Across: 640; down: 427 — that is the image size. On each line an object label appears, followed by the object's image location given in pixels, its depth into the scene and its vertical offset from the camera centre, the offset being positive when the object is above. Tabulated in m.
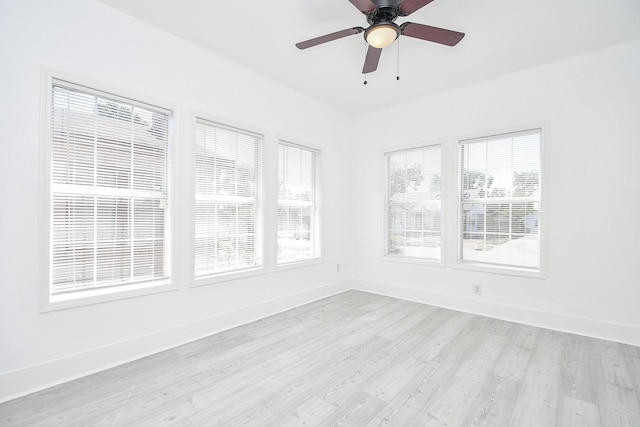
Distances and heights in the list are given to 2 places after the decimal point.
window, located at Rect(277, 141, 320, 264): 3.96 +0.16
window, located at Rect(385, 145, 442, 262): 4.18 +0.18
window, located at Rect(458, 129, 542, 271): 3.45 +0.20
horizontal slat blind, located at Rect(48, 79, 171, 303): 2.26 +0.18
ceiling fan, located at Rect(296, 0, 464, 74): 1.95 +1.39
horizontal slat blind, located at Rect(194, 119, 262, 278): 3.08 +0.16
